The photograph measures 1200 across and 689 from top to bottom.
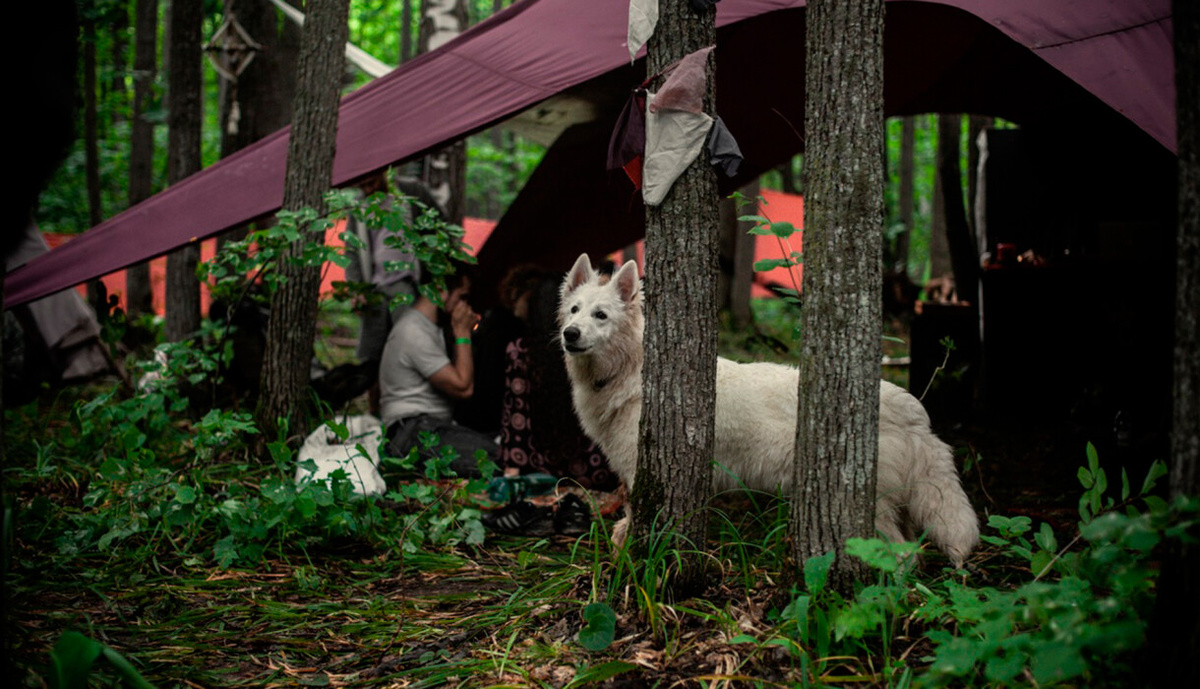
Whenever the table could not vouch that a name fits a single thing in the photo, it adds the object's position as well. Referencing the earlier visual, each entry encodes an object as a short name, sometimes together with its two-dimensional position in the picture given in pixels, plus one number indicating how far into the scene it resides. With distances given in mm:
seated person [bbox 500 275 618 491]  4348
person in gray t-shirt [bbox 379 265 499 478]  4523
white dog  2828
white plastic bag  3633
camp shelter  3174
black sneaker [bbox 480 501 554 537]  3520
